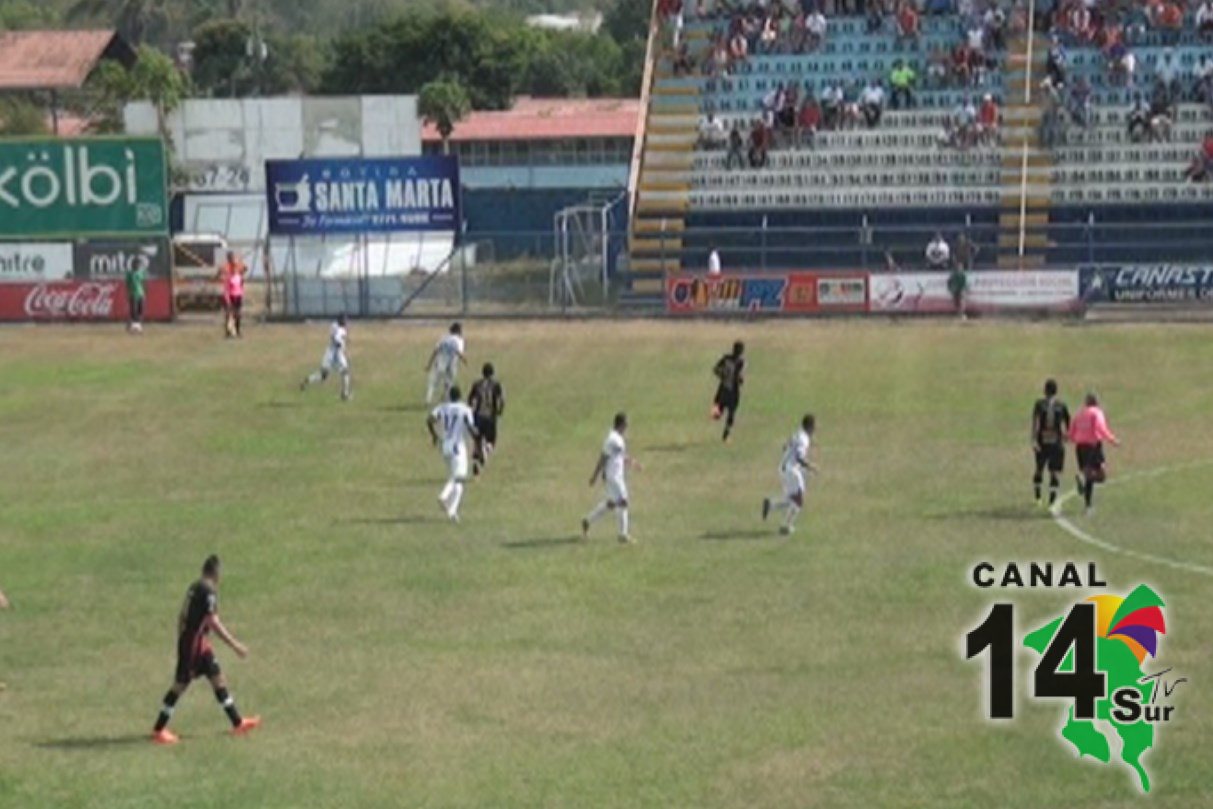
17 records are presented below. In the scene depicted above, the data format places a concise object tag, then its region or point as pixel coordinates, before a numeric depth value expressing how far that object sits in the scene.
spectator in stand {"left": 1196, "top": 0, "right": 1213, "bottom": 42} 72.81
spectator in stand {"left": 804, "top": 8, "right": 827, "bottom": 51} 75.62
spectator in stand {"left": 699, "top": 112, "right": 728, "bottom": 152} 73.25
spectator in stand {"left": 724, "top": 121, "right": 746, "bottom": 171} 72.62
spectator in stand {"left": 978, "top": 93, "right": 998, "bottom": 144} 71.19
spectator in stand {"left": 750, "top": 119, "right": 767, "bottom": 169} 72.25
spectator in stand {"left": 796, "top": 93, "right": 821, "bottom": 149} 72.38
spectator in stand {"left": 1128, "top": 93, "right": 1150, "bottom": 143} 70.56
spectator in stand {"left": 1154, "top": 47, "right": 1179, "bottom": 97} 71.62
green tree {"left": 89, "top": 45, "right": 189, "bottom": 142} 95.31
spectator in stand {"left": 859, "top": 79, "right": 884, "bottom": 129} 72.56
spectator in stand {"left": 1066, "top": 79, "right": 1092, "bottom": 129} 71.19
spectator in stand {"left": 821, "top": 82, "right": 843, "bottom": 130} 72.62
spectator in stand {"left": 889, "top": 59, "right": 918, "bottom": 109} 73.06
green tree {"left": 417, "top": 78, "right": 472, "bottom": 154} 102.88
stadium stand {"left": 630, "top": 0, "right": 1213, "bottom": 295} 68.50
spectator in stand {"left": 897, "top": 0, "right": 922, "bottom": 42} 75.12
